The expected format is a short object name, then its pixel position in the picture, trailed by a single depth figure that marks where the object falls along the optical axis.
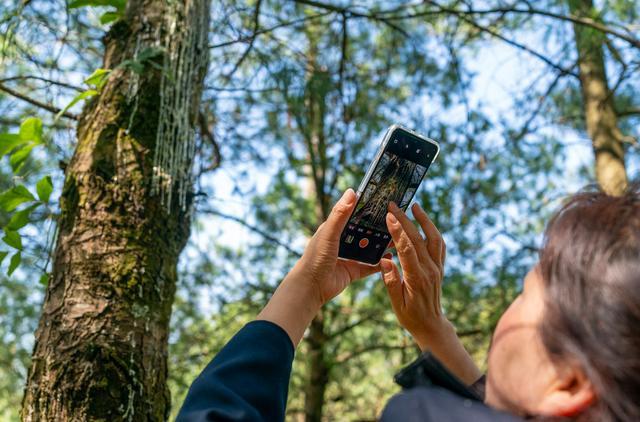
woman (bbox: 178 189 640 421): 0.74
